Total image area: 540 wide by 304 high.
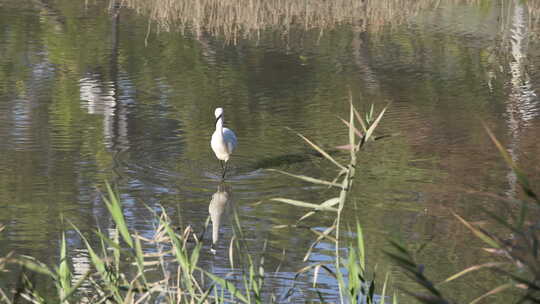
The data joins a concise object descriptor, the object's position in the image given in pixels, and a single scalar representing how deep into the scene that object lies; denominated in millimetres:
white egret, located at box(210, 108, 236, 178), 19906
